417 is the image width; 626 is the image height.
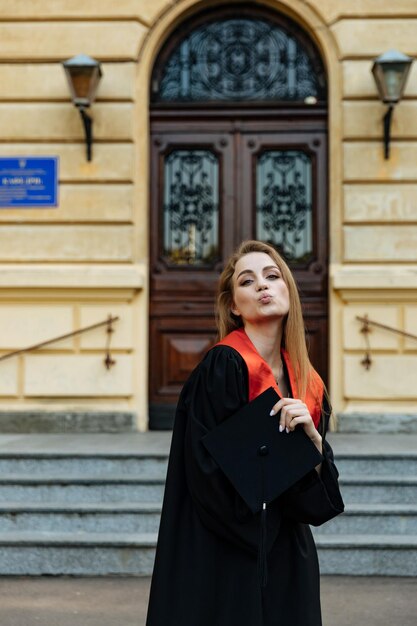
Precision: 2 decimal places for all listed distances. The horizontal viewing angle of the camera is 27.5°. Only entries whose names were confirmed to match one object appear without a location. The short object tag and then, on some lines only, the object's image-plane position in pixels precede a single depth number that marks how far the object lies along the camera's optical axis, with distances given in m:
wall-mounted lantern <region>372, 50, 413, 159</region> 8.11
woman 2.53
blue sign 8.62
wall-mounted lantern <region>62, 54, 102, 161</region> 8.23
